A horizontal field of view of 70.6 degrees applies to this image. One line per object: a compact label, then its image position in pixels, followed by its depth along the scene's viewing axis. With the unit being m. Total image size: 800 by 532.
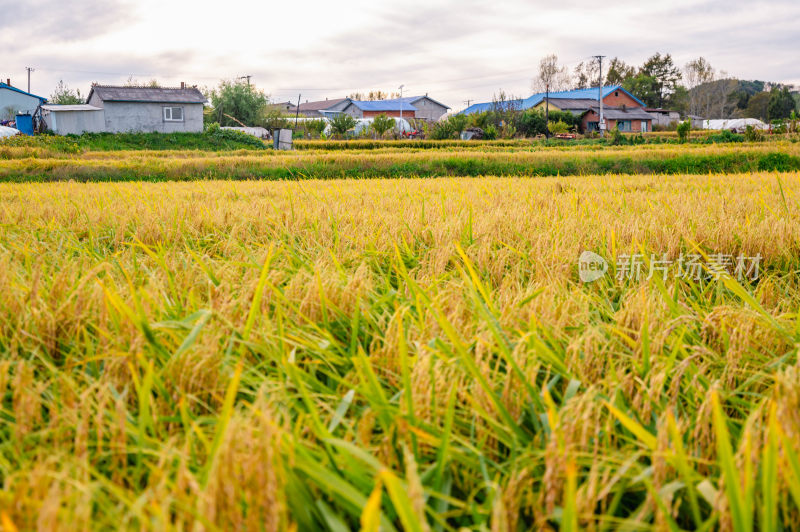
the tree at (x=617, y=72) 69.88
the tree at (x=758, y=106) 61.31
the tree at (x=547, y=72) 65.12
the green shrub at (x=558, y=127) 39.44
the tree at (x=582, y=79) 72.81
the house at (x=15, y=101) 46.88
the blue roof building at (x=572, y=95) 54.16
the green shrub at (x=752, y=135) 22.11
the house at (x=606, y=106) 50.31
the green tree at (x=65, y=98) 53.75
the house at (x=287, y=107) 85.75
